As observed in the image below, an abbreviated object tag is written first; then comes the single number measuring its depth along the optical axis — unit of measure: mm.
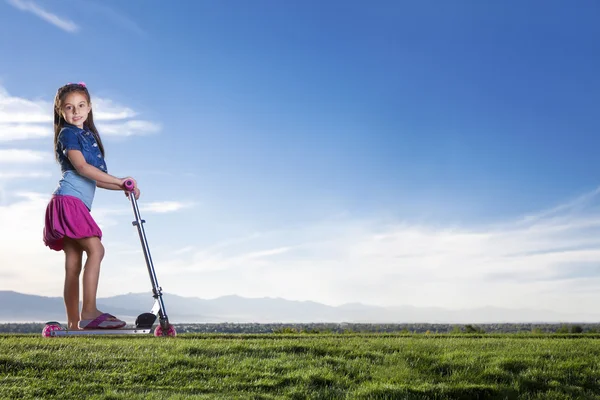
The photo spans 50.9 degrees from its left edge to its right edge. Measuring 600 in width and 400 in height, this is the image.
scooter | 8203
